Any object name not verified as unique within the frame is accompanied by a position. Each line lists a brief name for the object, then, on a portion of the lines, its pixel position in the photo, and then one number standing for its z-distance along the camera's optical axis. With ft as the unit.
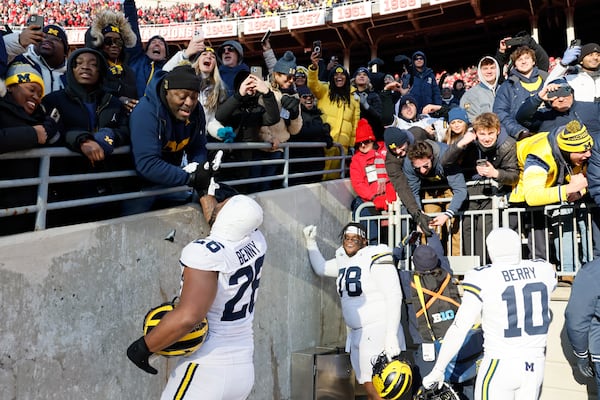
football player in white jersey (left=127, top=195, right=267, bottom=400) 9.41
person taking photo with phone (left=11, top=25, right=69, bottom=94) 15.81
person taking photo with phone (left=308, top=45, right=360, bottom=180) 24.80
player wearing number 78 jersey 18.99
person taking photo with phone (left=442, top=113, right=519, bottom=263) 19.97
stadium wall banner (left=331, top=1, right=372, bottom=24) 82.58
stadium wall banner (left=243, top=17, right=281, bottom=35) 91.56
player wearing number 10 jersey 14.84
